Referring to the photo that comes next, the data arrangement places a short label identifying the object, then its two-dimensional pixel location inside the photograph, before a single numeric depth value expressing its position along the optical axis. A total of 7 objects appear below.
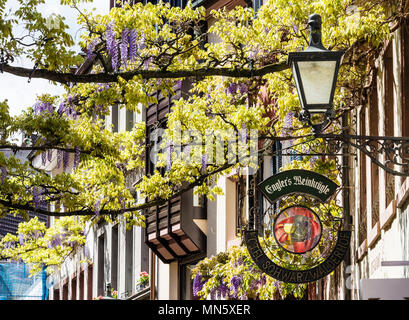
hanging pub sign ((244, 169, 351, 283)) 14.72
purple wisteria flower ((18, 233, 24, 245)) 35.38
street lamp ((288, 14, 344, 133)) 10.80
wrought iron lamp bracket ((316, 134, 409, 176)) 10.64
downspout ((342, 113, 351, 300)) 18.44
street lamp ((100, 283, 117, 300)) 36.88
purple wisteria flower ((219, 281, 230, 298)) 23.47
